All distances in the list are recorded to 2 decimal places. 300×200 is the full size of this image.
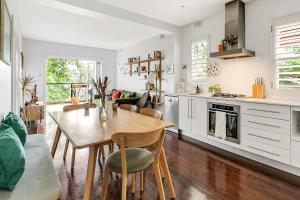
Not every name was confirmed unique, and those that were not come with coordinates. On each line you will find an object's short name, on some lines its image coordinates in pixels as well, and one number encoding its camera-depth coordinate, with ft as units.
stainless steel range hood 10.63
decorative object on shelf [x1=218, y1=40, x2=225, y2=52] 11.57
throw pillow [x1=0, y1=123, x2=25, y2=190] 3.82
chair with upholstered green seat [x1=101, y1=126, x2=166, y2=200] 4.70
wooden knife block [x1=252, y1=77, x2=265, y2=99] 10.18
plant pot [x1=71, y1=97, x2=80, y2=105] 27.15
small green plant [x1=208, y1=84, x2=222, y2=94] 12.55
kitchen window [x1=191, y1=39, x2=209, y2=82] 13.56
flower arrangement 7.54
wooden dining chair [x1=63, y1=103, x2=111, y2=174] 8.45
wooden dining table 4.84
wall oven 9.78
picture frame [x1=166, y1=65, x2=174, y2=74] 15.39
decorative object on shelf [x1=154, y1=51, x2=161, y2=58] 16.65
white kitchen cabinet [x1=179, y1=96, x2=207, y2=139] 11.66
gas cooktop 10.81
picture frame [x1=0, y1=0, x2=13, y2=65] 5.52
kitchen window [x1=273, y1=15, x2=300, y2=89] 8.91
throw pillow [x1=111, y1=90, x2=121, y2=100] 21.27
